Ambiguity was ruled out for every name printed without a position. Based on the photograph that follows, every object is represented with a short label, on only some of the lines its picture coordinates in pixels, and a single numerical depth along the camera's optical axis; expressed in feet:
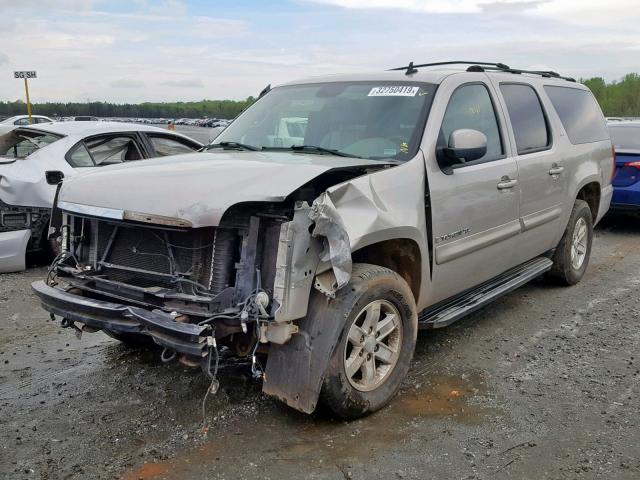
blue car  29.60
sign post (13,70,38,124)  55.21
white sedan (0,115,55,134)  83.10
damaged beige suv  10.25
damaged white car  21.31
